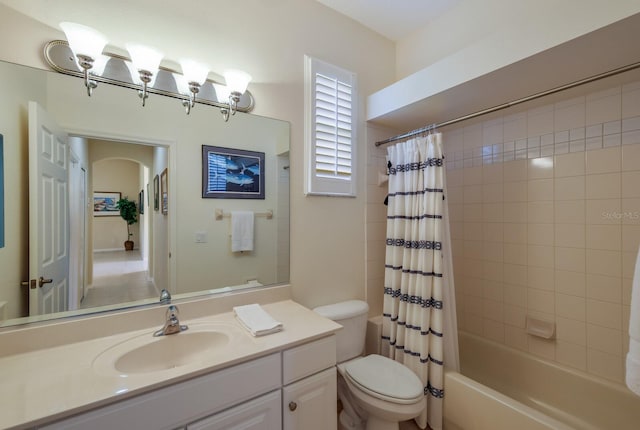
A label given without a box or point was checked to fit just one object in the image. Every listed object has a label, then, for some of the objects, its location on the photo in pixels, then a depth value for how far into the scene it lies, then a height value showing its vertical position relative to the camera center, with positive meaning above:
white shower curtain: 1.62 -0.44
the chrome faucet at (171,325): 1.22 -0.51
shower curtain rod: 1.10 +0.57
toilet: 1.34 -0.90
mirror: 1.08 +0.15
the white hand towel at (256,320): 1.21 -0.51
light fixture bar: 1.13 +0.64
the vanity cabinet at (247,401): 0.84 -0.67
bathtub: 1.37 -1.09
